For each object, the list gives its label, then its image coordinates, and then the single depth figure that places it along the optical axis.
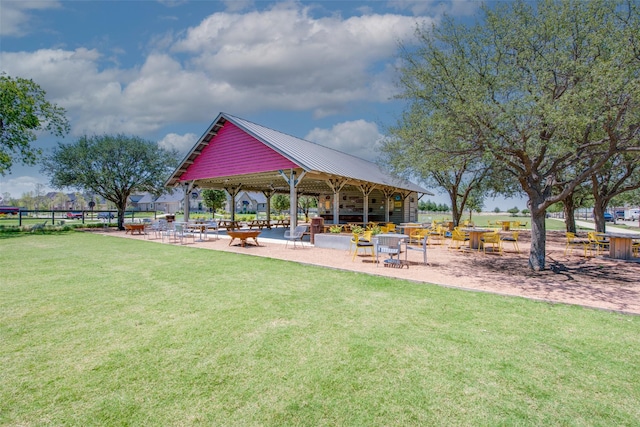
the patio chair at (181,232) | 15.41
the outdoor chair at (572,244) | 11.47
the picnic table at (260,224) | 23.28
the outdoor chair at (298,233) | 14.09
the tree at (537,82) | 6.79
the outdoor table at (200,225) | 16.75
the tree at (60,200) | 80.00
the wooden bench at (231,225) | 20.35
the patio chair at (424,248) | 9.31
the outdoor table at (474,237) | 13.48
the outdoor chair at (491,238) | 11.31
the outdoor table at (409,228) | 17.27
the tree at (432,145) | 8.48
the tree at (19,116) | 20.31
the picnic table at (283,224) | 25.08
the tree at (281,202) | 47.00
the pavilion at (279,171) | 15.82
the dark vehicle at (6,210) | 55.13
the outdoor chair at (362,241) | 10.57
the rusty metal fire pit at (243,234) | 13.63
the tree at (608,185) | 14.23
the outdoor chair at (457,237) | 12.43
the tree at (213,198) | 37.31
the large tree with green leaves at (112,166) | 23.98
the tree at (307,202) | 51.49
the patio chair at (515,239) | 12.87
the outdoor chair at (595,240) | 11.59
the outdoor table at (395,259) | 9.41
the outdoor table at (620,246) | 10.89
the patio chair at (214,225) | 18.35
